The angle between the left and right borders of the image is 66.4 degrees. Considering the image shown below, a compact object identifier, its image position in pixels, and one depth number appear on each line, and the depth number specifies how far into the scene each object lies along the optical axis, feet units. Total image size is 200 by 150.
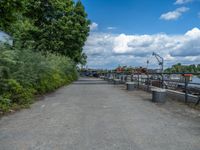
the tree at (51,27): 45.47
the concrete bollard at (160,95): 20.56
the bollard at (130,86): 34.08
